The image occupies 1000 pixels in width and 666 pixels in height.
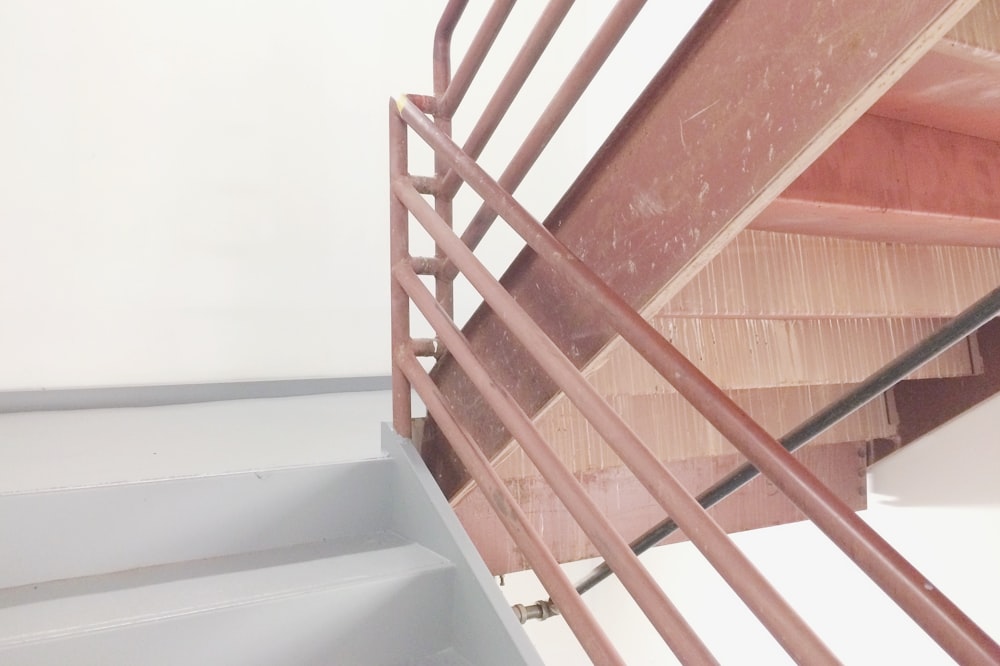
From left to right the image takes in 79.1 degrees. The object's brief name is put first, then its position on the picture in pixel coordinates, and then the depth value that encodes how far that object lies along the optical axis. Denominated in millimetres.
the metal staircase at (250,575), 874
